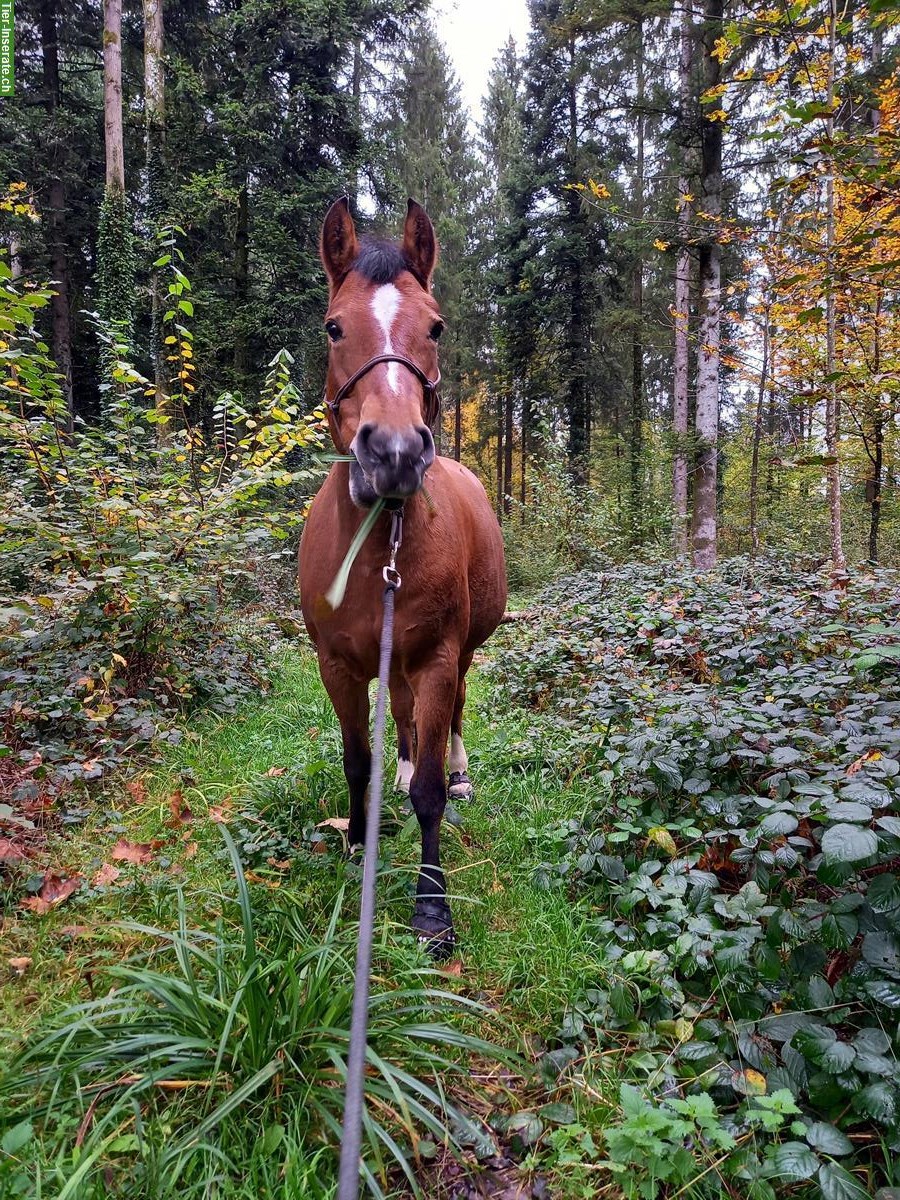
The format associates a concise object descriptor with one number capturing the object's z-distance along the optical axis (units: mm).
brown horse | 1860
